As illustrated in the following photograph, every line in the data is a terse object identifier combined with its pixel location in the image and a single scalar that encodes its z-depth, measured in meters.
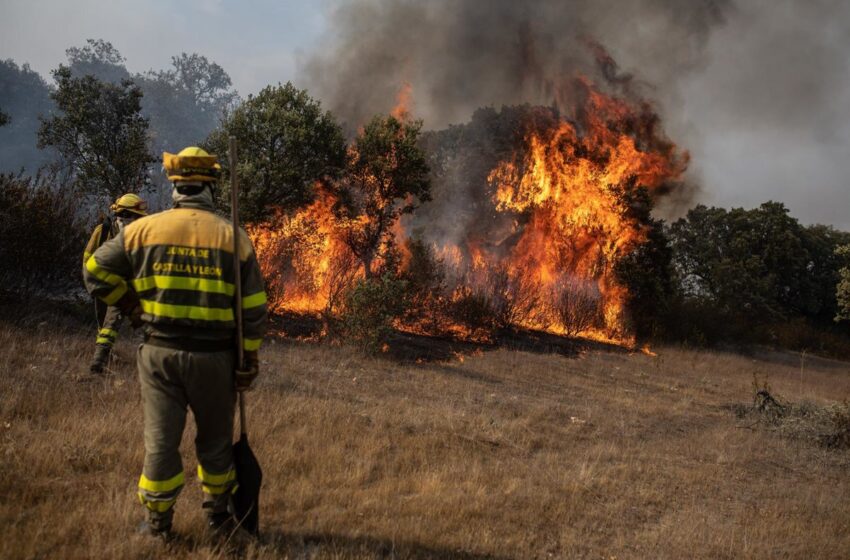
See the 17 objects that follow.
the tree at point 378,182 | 14.92
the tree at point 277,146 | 13.41
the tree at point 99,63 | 61.41
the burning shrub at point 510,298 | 17.00
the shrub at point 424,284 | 15.38
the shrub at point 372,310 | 10.97
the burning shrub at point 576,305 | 19.06
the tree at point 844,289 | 12.37
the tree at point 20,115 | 45.94
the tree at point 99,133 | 12.70
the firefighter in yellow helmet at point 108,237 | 6.19
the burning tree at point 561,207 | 19.64
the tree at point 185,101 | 60.00
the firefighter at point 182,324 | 2.83
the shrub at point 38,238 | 9.60
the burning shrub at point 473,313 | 16.02
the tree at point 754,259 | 25.94
